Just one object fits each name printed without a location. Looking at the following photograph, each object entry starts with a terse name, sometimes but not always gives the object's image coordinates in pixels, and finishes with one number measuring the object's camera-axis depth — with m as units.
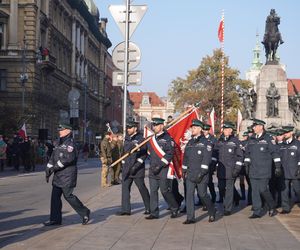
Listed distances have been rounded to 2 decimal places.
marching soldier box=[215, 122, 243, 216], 12.39
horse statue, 30.84
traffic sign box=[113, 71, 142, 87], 15.84
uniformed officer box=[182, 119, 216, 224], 10.88
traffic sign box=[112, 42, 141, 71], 15.72
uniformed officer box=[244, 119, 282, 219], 11.93
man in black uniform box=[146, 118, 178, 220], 11.42
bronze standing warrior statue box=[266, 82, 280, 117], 29.38
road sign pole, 15.54
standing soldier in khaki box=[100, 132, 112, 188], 19.44
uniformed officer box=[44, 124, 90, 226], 10.28
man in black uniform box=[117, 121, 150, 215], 11.84
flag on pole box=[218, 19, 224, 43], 39.84
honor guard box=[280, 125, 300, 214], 13.06
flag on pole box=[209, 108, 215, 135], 20.68
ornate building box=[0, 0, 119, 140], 47.44
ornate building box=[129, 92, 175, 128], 164.00
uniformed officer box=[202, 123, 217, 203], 13.05
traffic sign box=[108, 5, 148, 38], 15.92
